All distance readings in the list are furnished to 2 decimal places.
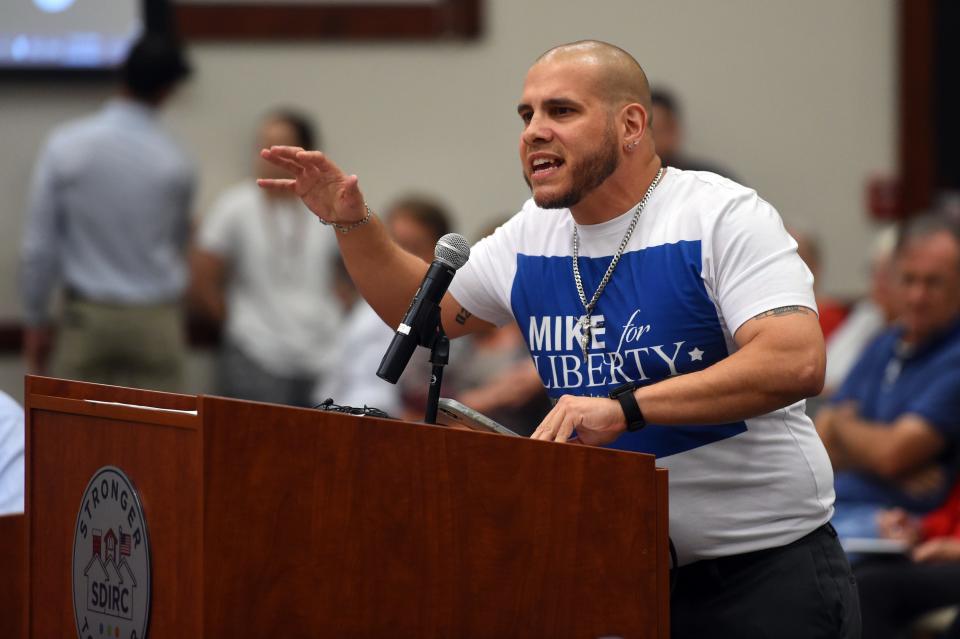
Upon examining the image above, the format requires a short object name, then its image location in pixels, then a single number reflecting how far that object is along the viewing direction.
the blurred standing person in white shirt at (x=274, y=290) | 11.18
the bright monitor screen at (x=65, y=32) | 11.10
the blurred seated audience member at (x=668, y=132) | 11.03
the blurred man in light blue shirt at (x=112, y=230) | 10.22
